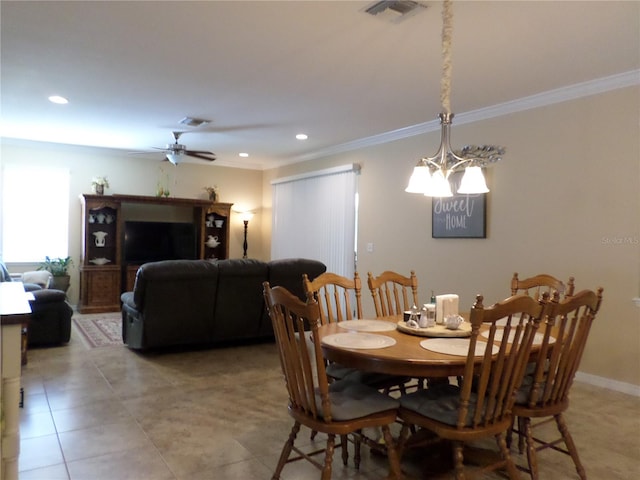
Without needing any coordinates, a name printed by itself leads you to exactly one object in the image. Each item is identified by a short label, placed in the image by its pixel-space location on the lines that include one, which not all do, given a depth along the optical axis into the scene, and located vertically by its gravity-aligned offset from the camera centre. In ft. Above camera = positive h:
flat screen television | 24.58 -0.38
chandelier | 8.15 +1.50
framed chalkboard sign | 15.98 +0.98
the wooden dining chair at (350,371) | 8.71 -2.52
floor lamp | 28.50 +0.96
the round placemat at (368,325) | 8.52 -1.60
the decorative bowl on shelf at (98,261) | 23.26 -1.39
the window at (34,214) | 22.39 +0.86
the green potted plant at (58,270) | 22.44 -1.85
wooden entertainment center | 22.80 -0.02
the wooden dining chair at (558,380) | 7.12 -2.13
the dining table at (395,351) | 6.53 -1.62
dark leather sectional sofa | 14.12 -2.03
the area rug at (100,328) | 16.51 -3.81
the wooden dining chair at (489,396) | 6.15 -2.11
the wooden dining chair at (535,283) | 10.05 -0.85
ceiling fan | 19.06 +3.40
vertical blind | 21.95 +1.09
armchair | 15.21 -2.88
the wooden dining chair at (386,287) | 10.59 -1.00
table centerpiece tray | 7.91 -1.52
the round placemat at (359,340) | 7.17 -1.60
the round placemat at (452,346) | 6.83 -1.58
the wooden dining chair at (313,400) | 6.49 -2.41
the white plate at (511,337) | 7.56 -1.56
